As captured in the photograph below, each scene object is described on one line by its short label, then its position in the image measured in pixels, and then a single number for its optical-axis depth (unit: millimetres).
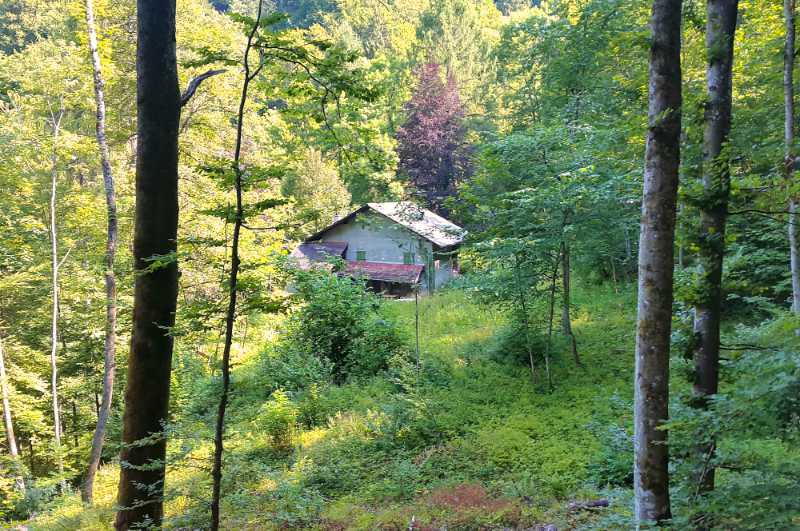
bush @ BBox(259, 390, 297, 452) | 9359
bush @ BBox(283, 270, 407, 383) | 12930
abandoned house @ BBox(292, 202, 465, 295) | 24391
